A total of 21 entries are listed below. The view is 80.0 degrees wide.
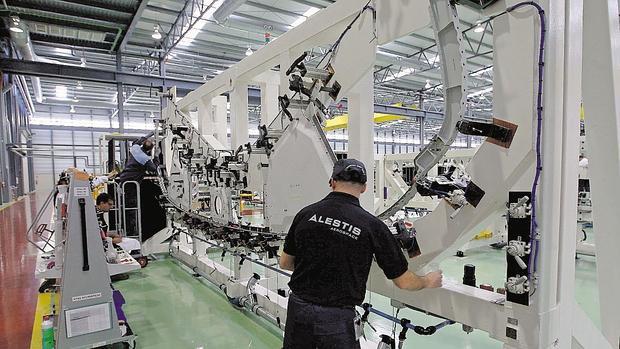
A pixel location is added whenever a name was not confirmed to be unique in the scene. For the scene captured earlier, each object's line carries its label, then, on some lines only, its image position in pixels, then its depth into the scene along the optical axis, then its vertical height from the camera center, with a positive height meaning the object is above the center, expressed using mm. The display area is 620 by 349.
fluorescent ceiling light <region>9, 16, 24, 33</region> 7562 +2837
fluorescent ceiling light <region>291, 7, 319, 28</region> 8340 +3401
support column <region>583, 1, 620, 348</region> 1528 +100
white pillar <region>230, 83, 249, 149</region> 4250 +535
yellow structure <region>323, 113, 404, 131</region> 10383 +1118
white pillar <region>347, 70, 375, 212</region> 2486 +251
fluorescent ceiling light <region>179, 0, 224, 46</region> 7879 +3491
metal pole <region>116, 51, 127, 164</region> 10509 +1853
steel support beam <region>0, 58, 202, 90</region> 8945 +2305
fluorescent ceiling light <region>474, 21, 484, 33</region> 9025 +3264
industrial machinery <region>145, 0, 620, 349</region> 1363 +49
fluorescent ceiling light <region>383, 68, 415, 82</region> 13164 +3157
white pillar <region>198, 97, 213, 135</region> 5254 +618
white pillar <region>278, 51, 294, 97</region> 3119 +804
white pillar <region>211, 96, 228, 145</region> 5461 +688
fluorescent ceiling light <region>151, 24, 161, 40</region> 8769 +3084
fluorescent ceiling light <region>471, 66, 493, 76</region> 12185 +3049
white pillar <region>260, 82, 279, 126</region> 4211 +704
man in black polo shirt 1606 -458
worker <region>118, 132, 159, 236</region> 6250 -160
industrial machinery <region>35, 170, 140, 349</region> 2842 -956
